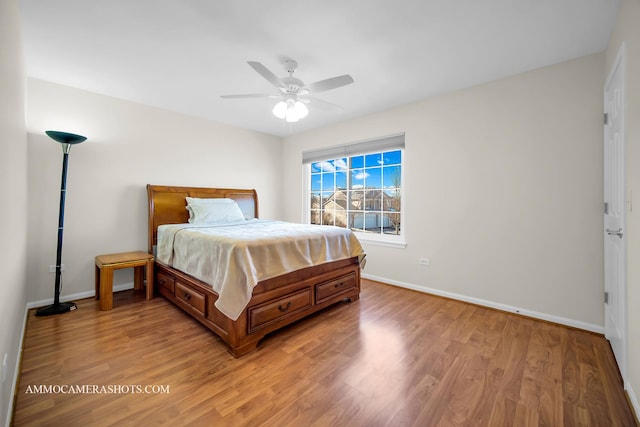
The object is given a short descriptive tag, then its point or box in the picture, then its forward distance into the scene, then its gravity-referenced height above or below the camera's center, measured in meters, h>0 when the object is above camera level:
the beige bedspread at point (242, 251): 2.03 -0.34
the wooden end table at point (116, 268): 2.76 -0.65
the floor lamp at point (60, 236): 2.65 -0.25
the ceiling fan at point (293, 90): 2.15 +1.09
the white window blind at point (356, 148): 3.68 +1.06
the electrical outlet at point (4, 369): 1.25 -0.77
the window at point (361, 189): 3.86 +0.45
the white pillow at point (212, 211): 3.65 +0.04
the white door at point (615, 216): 1.74 +0.03
